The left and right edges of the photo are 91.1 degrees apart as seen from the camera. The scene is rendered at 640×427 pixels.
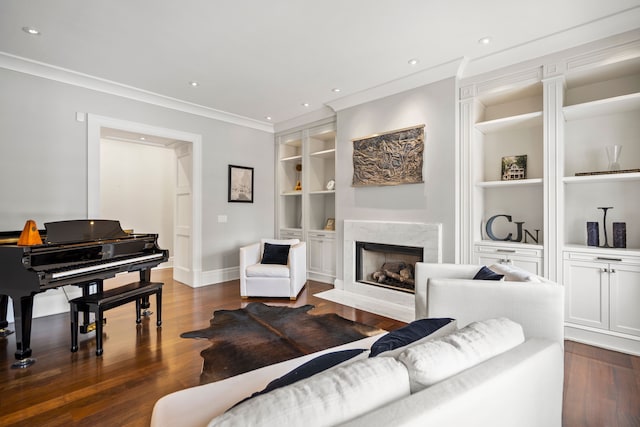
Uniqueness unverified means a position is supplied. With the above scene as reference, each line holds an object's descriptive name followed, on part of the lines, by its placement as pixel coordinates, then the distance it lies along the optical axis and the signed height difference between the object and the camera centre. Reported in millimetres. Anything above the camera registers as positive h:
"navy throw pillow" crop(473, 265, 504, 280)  2121 -422
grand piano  2357 -404
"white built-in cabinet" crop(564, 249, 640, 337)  2582 -655
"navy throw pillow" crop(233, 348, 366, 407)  885 -471
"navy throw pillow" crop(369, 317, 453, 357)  1103 -455
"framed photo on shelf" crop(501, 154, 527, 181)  3416 +516
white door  4957 -30
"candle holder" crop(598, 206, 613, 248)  2809 -100
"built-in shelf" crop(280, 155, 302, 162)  5566 +1006
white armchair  4145 -847
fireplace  3594 -378
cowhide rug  2420 -1133
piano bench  2545 -747
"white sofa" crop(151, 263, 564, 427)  747 -517
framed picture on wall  5305 +523
